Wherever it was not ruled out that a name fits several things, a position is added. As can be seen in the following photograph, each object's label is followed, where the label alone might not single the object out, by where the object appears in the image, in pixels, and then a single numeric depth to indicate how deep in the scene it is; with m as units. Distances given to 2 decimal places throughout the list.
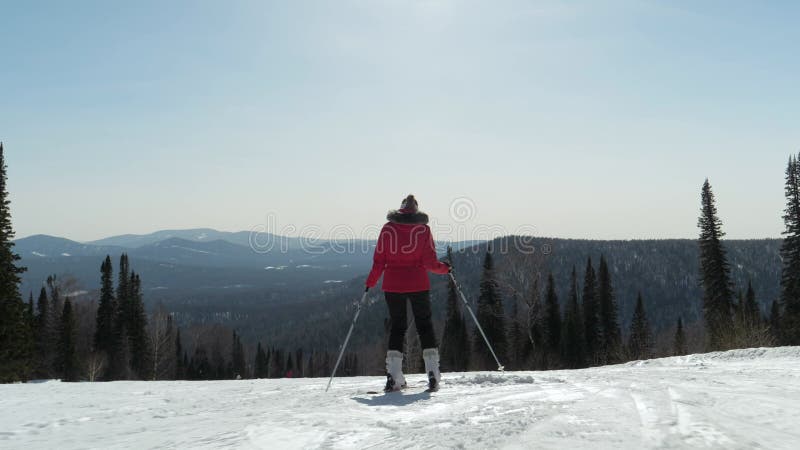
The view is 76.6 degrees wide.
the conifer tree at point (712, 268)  39.25
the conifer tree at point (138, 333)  59.72
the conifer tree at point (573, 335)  54.47
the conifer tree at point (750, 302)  51.29
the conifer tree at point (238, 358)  91.41
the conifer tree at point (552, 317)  57.25
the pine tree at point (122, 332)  55.59
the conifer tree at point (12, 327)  24.89
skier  6.83
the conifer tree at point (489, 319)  49.31
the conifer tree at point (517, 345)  49.03
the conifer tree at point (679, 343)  36.85
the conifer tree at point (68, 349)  52.62
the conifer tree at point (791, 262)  34.58
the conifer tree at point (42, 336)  51.11
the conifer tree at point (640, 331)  57.46
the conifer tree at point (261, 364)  89.38
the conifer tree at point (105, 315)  58.31
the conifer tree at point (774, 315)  52.65
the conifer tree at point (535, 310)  33.62
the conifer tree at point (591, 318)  56.26
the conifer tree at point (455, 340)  57.47
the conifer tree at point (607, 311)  57.38
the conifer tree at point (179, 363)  72.59
